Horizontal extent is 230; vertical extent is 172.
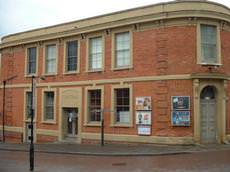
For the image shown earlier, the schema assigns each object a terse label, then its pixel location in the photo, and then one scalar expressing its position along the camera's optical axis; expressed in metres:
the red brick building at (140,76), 18.13
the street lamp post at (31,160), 12.41
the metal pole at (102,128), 19.70
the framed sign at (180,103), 17.95
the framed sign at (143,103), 18.83
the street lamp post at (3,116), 26.37
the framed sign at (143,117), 18.77
